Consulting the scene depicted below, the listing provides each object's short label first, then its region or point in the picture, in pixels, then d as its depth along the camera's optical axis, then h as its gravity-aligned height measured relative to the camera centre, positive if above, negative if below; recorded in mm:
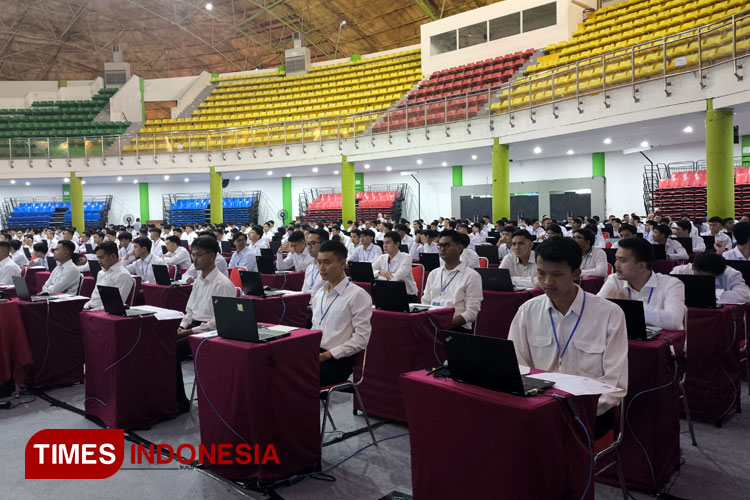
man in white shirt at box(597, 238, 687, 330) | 3682 -477
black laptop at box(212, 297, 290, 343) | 3271 -560
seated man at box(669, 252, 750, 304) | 4636 -512
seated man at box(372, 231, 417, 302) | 7072 -532
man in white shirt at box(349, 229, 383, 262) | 9445 -391
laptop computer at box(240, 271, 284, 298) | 6219 -634
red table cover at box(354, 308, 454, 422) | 4312 -1004
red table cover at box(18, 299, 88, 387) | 5602 -1104
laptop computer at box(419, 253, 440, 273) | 8180 -517
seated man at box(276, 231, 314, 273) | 8672 -462
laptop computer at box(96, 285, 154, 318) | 4438 -578
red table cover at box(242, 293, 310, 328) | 6223 -925
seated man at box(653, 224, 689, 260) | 8320 -358
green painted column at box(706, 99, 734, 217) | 10734 +1160
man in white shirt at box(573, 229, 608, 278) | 6770 -453
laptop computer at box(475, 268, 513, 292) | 5914 -606
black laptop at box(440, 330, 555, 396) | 2131 -572
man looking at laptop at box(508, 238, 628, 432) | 2662 -550
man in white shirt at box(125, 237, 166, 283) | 7965 -480
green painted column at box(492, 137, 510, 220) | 15617 +1294
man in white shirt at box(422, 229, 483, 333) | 4973 -570
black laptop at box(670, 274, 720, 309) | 4262 -564
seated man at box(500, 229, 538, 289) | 6434 -469
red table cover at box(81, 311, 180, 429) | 4316 -1103
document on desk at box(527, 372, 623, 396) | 2228 -689
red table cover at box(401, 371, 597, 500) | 2066 -881
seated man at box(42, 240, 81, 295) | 6520 -475
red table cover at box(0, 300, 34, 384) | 5273 -1069
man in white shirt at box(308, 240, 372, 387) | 3881 -664
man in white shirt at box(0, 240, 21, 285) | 7582 -410
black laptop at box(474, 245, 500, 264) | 8891 -454
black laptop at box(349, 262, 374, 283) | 7102 -575
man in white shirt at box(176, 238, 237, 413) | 4996 -549
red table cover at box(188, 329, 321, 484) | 3225 -1026
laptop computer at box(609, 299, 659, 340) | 3189 -585
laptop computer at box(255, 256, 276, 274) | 8547 -534
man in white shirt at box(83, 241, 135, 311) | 5754 -409
